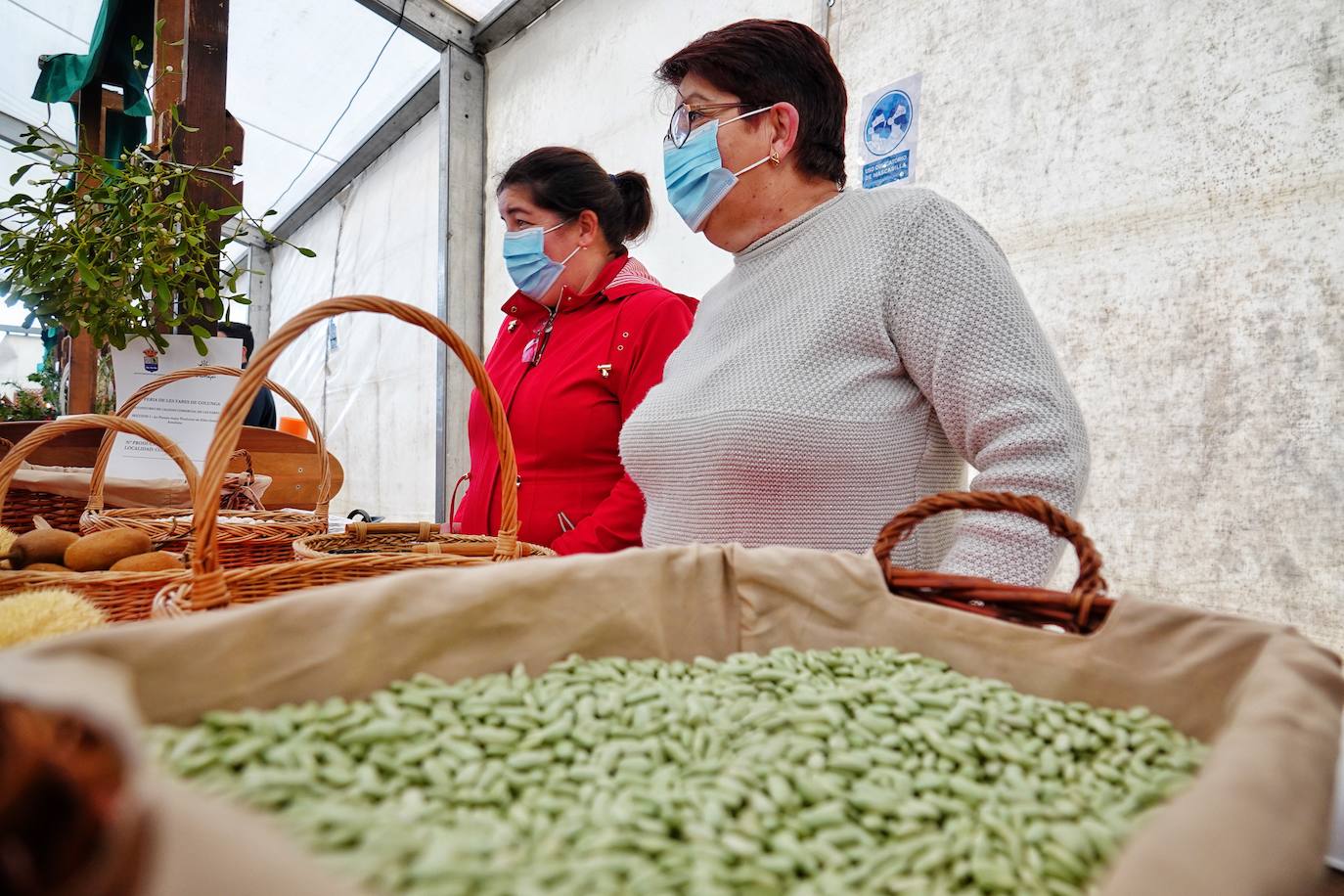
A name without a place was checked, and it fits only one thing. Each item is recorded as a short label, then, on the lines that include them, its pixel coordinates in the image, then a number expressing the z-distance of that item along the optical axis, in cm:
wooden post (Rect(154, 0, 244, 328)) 244
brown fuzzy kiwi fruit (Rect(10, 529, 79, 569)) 116
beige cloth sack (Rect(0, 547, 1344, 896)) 42
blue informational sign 243
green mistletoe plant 172
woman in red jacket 189
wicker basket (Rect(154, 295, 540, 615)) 84
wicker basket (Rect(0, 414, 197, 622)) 99
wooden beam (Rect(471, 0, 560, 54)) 460
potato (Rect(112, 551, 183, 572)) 111
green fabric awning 300
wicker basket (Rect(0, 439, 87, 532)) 178
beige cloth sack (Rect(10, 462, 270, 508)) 172
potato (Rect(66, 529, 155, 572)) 115
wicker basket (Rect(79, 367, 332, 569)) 145
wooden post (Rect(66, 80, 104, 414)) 331
